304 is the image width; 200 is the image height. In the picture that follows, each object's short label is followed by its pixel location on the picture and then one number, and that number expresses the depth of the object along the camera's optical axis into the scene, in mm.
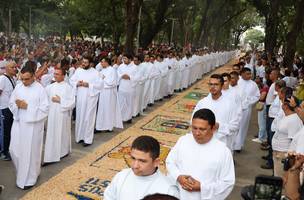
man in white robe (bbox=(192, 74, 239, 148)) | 4979
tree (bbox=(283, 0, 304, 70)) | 11545
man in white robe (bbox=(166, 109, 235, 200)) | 3373
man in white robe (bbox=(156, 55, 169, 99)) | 13262
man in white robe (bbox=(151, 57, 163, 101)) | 12809
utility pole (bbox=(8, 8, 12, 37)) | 22898
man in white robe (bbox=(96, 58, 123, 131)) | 8717
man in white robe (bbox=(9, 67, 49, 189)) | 5432
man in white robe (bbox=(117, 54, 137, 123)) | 9736
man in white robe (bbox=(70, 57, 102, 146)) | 7698
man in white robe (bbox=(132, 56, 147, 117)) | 10230
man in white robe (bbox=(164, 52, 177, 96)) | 14452
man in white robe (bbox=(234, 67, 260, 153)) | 7655
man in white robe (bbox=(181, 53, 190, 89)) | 16896
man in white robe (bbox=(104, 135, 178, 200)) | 2702
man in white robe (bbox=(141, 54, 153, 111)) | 11269
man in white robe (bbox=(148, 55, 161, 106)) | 11918
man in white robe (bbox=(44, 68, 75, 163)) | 6456
